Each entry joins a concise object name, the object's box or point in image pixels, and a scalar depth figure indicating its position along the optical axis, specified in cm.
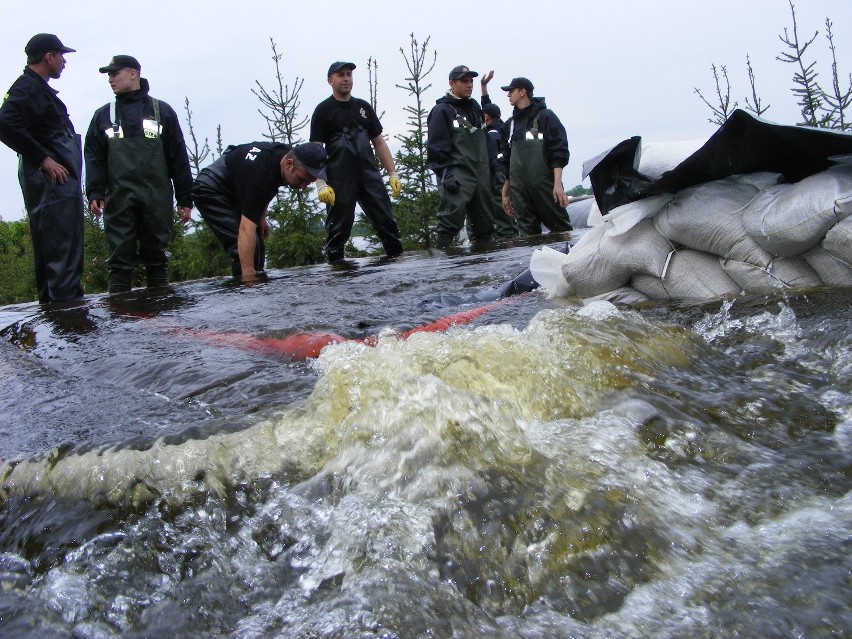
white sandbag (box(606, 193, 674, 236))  331
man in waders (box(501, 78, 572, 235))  900
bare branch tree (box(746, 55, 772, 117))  1145
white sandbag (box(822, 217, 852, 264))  266
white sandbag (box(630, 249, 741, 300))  320
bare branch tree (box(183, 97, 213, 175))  1595
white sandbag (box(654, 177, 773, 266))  304
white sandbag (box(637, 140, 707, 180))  326
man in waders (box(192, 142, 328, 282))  604
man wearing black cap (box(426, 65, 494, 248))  902
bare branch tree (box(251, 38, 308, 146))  1472
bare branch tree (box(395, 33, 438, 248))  1308
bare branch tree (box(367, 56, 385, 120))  1639
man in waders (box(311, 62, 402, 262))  788
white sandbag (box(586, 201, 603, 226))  390
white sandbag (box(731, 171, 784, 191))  305
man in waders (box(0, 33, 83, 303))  560
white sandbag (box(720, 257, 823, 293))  294
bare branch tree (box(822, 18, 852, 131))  927
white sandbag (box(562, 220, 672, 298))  336
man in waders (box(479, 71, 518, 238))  1041
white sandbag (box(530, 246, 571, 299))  375
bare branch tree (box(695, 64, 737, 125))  1217
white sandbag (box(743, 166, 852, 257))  267
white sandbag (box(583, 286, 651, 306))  348
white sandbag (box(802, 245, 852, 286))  280
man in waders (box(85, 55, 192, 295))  651
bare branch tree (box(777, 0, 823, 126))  945
